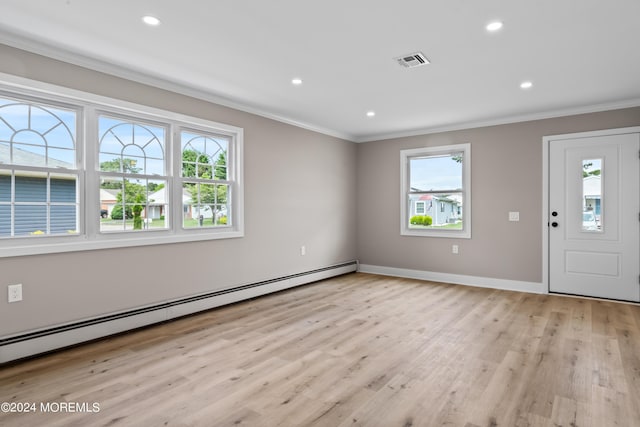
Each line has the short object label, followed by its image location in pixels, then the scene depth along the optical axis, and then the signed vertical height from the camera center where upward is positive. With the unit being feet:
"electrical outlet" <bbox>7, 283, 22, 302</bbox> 9.04 -2.05
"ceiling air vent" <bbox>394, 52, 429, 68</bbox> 10.22 +4.45
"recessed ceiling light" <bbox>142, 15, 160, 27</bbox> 8.26 +4.51
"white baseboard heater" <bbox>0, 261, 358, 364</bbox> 9.20 -3.40
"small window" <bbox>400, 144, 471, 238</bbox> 18.57 +1.12
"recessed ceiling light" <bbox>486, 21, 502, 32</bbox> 8.45 +4.44
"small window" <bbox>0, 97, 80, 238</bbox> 9.26 +1.14
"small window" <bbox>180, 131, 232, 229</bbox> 13.37 +1.21
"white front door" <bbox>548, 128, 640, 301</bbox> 14.60 -0.19
